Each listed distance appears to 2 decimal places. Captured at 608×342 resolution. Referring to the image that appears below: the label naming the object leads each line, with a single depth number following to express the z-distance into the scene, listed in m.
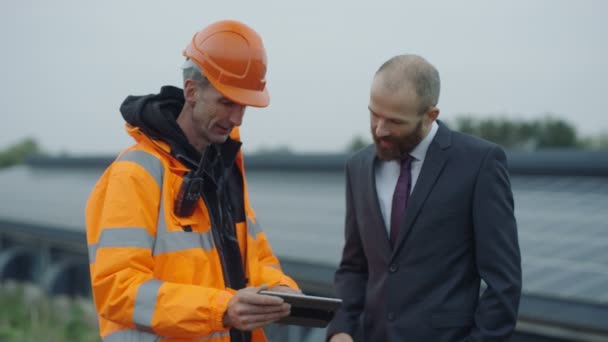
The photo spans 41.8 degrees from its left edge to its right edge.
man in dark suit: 2.96
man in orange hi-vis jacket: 2.62
